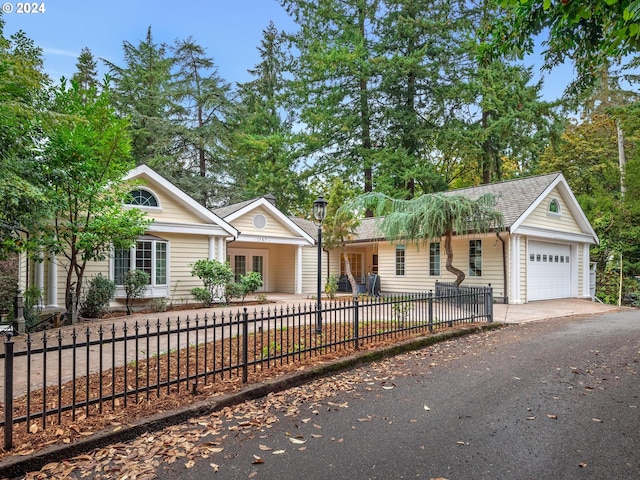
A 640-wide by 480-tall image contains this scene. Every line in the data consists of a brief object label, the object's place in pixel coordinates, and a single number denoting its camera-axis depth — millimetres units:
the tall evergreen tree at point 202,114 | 30219
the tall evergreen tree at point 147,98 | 28109
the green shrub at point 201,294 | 13406
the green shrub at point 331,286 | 15808
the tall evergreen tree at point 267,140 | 29234
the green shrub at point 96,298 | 11453
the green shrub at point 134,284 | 12289
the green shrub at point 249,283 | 14281
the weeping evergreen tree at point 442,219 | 14070
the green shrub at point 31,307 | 9555
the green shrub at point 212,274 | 13766
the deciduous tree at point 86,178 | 9008
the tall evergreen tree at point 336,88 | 28047
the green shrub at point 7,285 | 8844
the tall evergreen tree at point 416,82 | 26359
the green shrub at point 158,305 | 12773
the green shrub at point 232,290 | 14023
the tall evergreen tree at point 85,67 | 29531
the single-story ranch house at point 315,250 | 13320
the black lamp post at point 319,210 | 8117
